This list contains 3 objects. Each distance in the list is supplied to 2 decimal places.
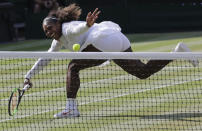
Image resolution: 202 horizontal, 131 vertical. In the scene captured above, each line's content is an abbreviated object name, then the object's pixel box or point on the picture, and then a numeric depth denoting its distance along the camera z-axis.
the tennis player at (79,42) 14.85
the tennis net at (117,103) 13.52
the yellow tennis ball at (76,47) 14.70
